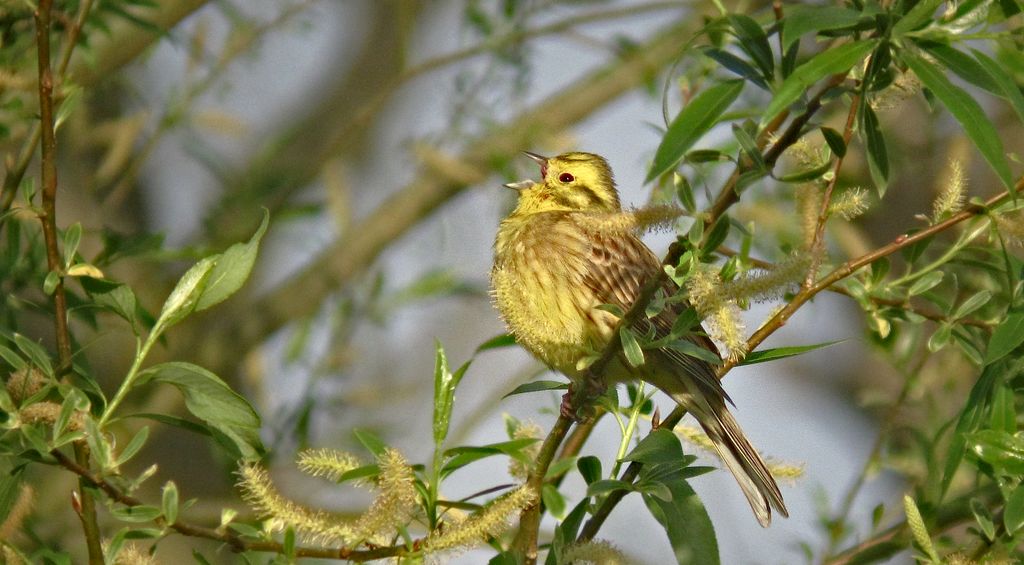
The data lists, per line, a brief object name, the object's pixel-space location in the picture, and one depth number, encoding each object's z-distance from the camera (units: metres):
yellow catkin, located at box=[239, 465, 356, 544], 4.59
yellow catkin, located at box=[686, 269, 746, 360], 4.51
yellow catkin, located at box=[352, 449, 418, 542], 4.57
